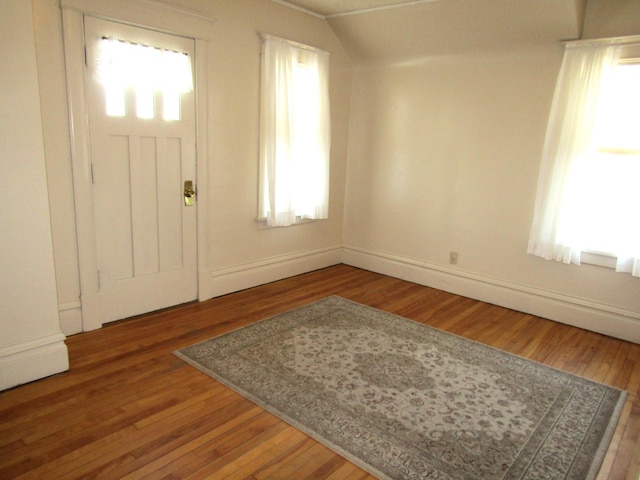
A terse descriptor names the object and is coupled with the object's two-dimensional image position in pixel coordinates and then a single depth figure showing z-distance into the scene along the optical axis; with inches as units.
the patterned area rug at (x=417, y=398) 87.7
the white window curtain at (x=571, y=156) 139.2
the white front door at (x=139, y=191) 126.1
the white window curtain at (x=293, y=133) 166.9
